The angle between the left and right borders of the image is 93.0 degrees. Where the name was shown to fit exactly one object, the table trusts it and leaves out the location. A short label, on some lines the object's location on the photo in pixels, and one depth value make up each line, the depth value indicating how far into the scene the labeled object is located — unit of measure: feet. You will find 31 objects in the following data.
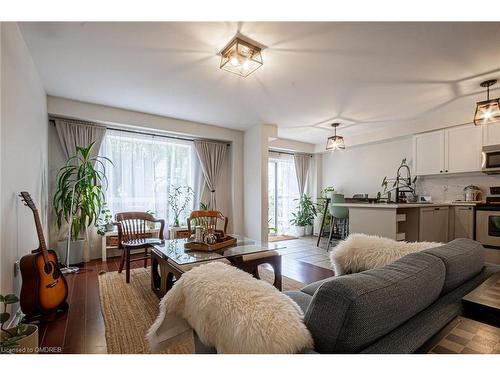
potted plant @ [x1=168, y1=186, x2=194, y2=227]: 14.34
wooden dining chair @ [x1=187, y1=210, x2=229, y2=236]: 10.89
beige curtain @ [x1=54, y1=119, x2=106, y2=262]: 11.27
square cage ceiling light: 6.58
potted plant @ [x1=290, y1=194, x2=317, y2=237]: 19.65
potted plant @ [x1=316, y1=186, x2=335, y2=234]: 19.58
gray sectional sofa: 2.14
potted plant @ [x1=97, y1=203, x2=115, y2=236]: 11.99
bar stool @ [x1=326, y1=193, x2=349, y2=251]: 14.82
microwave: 10.89
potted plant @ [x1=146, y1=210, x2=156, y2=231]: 13.09
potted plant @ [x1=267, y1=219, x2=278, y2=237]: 19.58
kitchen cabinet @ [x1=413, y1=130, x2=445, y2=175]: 12.88
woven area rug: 5.23
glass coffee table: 6.51
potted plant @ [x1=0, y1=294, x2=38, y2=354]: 3.90
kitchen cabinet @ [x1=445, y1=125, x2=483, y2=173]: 11.64
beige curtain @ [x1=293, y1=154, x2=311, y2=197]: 20.15
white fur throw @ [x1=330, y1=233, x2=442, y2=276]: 5.14
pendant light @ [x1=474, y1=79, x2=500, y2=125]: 8.18
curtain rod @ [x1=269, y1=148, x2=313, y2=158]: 19.27
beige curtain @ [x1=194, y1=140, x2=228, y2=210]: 15.19
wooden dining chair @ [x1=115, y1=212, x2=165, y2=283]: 9.21
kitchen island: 9.95
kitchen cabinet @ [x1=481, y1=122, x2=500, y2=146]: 11.03
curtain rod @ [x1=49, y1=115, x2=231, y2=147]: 11.10
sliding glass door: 19.61
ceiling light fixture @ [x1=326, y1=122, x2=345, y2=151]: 13.01
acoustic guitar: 5.89
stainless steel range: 10.52
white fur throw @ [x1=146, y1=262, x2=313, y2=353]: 2.17
